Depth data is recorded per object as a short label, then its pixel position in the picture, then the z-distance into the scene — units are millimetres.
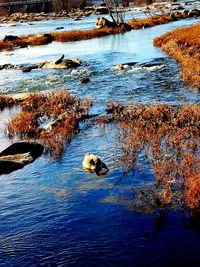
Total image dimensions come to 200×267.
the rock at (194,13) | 77175
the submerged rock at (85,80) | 32781
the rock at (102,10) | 115950
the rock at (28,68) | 40575
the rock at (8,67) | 43488
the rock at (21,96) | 28895
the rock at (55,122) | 21916
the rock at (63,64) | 40112
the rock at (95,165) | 16219
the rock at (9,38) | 65838
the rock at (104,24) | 69750
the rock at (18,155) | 17875
